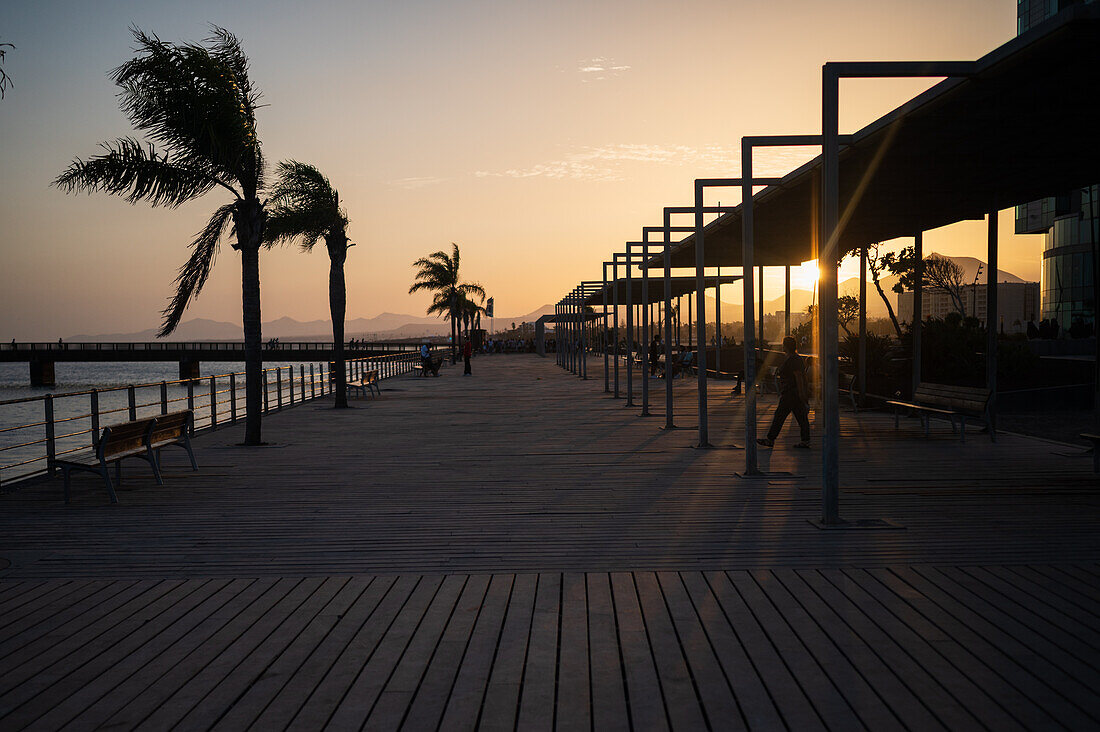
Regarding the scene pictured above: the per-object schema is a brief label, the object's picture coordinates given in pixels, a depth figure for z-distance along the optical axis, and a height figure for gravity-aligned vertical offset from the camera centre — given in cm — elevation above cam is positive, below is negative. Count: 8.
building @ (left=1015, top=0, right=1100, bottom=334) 4069 +472
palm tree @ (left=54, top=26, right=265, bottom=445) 1016 +262
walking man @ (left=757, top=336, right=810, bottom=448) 992 -68
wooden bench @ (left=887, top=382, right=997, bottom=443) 976 -83
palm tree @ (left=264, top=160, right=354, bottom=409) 1501 +242
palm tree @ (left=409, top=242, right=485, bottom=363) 5138 +432
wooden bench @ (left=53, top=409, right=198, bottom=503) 691 -87
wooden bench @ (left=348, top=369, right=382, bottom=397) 2014 -94
